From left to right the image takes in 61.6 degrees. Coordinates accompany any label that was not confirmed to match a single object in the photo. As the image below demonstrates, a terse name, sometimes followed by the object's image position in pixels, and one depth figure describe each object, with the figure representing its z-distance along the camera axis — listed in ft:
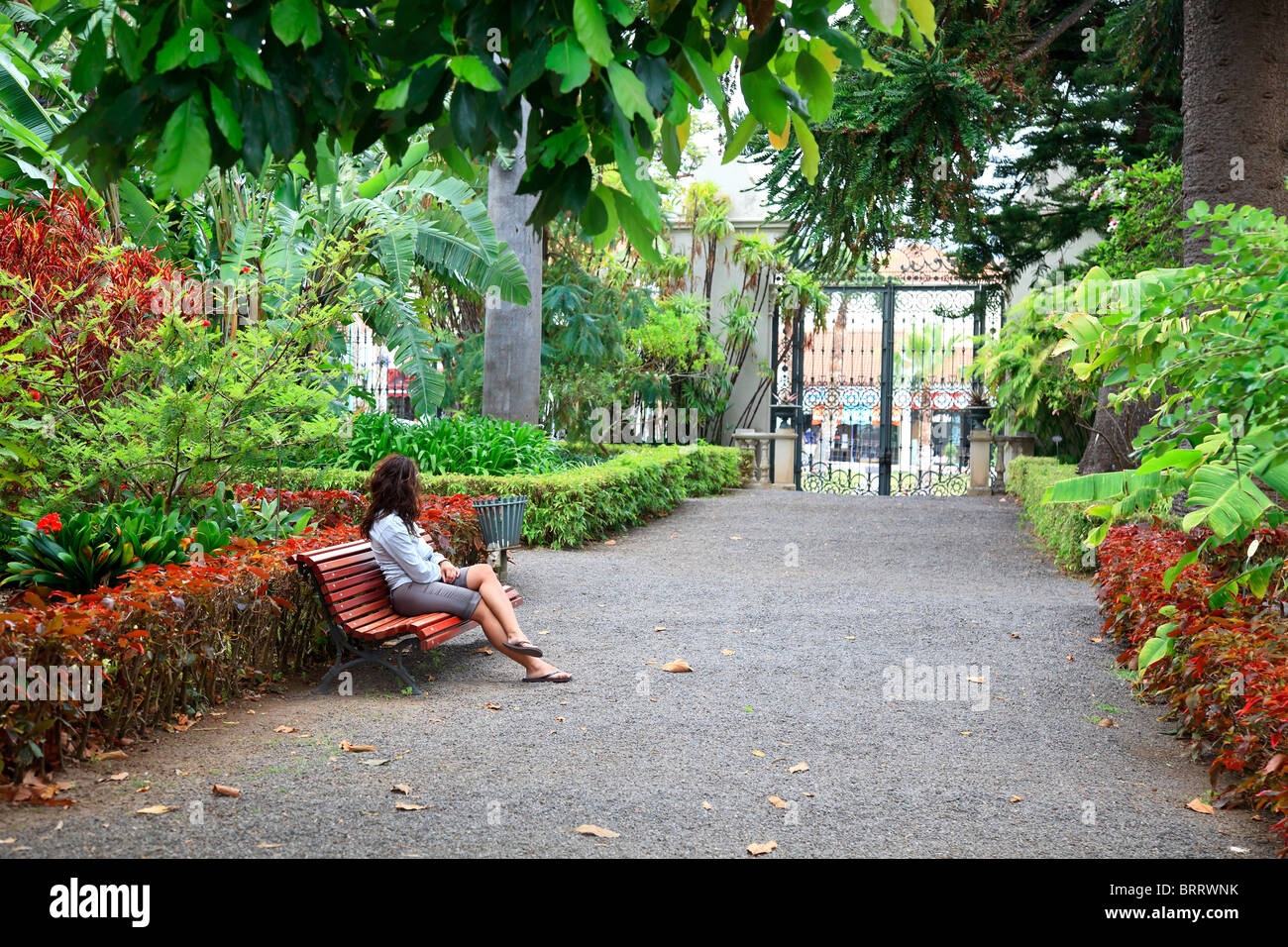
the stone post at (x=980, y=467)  61.52
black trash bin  28.58
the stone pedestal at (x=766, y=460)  65.36
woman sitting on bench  19.71
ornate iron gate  63.72
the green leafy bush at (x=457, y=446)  38.52
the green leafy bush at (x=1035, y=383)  42.19
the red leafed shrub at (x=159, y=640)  13.39
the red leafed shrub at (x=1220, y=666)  13.12
